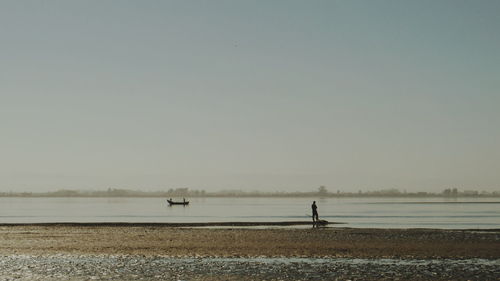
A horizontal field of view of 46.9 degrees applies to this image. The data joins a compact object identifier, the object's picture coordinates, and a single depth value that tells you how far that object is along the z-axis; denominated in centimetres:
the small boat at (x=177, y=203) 17112
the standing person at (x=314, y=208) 6240
